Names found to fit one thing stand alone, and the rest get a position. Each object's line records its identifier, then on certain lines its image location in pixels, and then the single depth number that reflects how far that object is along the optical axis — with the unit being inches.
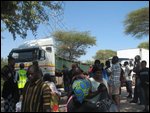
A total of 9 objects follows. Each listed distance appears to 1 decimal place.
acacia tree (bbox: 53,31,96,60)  734.4
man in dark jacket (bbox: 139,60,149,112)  140.1
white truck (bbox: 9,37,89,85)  269.0
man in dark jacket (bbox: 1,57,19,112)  114.8
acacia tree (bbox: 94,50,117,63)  1087.7
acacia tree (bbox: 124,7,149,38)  455.2
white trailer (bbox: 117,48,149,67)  418.1
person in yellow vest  185.8
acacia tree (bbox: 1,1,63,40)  223.9
